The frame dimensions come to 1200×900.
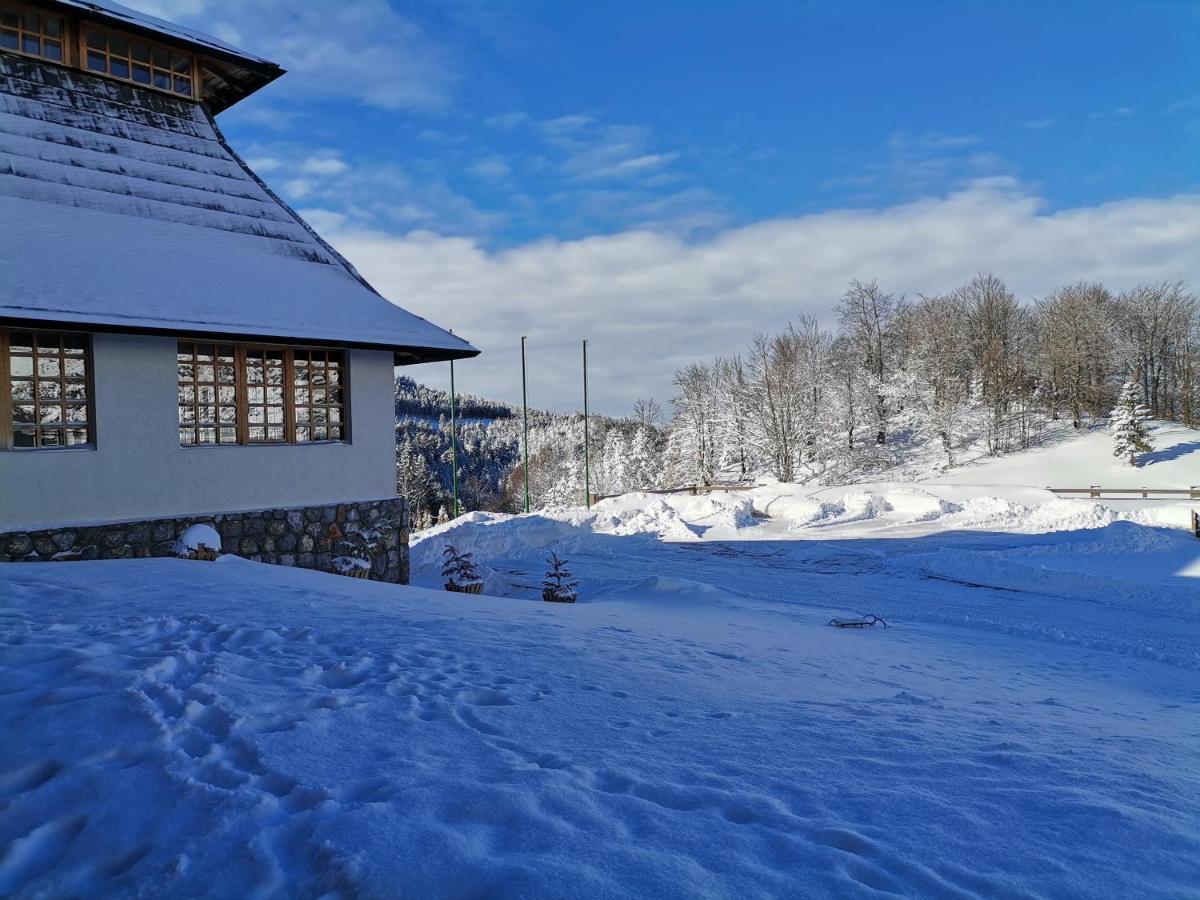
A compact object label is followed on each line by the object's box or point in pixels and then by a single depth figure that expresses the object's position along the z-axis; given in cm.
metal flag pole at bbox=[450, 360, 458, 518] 2570
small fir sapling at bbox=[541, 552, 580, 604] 1040
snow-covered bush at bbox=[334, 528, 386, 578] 1105
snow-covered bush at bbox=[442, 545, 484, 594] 1109
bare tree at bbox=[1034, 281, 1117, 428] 4244
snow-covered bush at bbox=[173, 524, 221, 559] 896
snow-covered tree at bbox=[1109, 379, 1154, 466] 3331
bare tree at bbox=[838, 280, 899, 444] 4644
